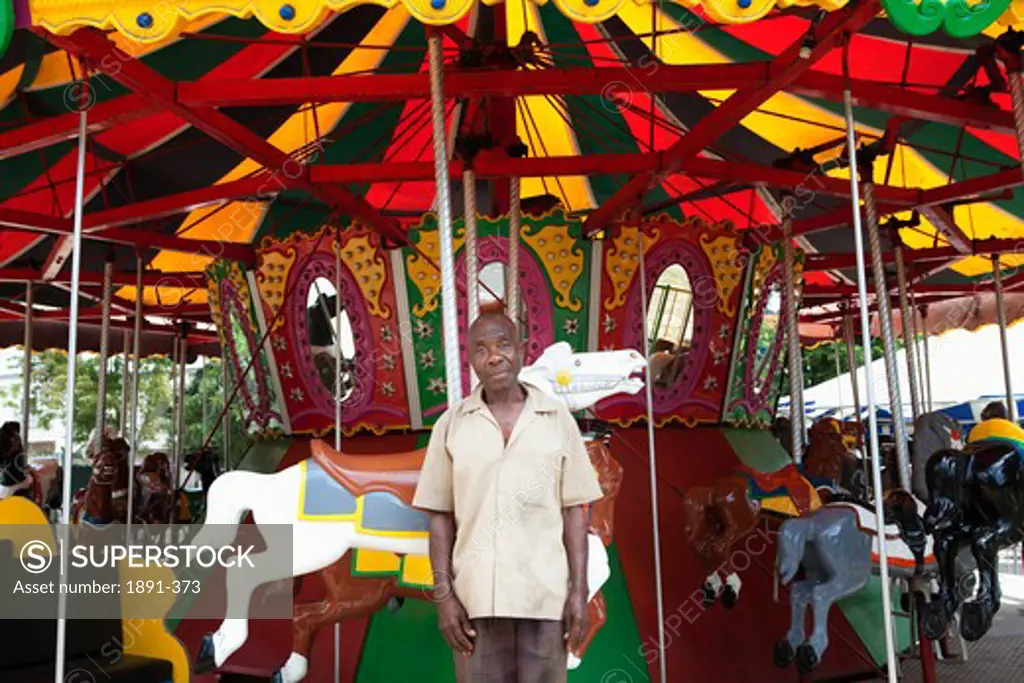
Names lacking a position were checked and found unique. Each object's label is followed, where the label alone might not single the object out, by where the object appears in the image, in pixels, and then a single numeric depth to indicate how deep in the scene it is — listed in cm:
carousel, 341
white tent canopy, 1414
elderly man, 214
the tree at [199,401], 2523
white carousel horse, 327
